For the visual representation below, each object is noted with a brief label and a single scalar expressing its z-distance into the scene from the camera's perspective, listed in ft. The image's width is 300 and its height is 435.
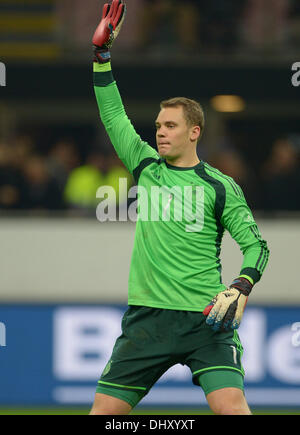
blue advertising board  55.88
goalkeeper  27.58
